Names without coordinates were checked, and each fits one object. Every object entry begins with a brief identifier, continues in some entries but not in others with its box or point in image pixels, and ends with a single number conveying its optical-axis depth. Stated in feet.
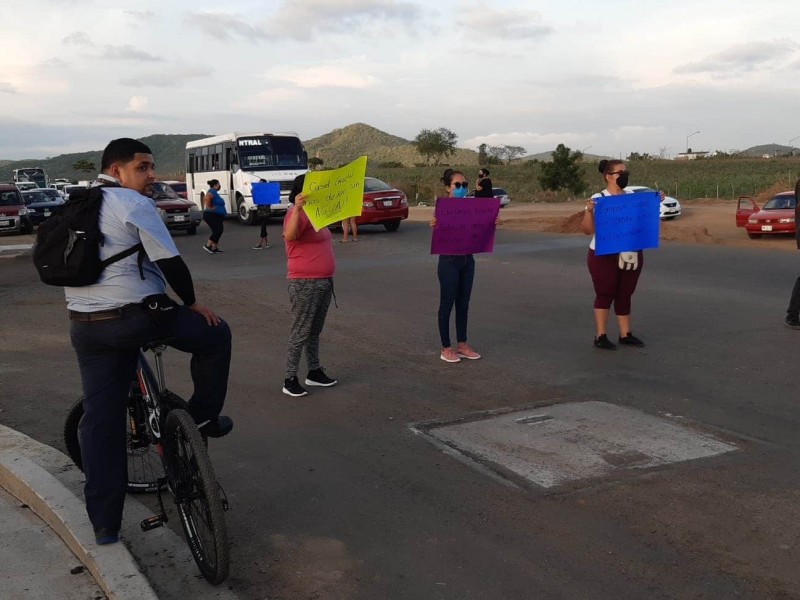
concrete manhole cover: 16.66
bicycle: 11.92
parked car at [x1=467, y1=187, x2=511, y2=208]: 144.64
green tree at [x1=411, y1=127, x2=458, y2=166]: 359.19
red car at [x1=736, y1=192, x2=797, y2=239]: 69.05
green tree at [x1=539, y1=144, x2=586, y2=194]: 178.60
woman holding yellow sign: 22.06
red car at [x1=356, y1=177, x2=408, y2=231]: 78.59
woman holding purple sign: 25.93
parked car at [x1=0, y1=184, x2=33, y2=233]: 87.35
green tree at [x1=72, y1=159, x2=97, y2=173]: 385.83
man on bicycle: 12.25
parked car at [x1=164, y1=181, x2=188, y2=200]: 118.98
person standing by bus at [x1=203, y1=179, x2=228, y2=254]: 65.41
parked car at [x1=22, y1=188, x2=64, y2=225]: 103.66
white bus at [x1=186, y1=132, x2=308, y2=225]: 92.17
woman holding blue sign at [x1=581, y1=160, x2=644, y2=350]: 26.91
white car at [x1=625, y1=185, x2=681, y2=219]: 99.60
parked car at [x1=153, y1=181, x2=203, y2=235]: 84.33
